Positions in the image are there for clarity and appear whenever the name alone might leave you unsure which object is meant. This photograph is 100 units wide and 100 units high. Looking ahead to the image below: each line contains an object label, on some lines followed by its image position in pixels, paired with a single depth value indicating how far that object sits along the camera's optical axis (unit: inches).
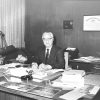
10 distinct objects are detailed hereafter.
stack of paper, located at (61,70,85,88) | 78.2
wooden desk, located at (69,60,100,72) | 151.9
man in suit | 133.6
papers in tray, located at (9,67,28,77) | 97.5
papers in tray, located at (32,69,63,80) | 92.2
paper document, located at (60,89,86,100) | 63.2
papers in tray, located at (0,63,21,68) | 118.3
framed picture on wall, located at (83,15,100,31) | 175.3
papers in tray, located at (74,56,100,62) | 157.4
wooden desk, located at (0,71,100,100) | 66.3
